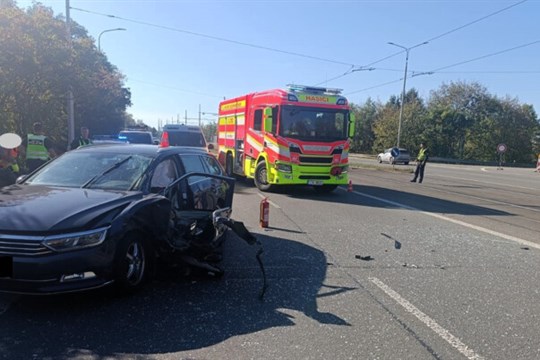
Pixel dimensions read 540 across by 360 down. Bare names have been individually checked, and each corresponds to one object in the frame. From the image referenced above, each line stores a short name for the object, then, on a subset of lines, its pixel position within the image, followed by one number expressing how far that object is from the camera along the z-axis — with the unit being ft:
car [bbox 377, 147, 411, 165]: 144.66
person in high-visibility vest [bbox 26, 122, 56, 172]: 34.06
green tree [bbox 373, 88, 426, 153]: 208.44
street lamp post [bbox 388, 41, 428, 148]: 117.33
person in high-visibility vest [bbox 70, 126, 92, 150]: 40.03
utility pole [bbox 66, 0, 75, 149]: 61.41
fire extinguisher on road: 26.94
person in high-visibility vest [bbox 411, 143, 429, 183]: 64.50
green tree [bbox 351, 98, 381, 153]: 258.57
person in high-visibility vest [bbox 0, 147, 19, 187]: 25.05
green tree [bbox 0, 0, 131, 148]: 49.78
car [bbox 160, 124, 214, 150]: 57.85
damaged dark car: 12.30
